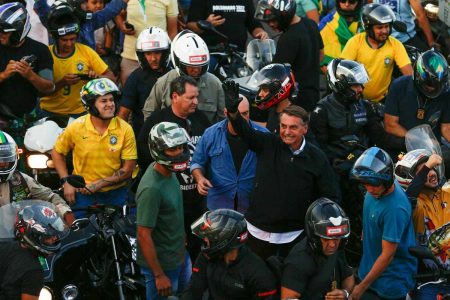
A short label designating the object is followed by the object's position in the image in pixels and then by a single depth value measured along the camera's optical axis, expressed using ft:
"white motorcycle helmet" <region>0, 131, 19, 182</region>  66.69
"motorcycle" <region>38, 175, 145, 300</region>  65.36
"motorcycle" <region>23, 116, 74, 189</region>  77.25
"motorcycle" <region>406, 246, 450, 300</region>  59.93
